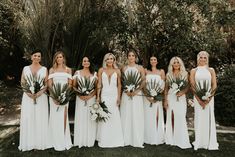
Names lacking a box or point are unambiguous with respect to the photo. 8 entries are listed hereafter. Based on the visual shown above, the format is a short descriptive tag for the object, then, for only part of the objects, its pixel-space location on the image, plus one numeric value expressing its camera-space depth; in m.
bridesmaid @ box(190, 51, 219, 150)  8.55
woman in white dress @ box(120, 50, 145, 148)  8.70
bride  8.64
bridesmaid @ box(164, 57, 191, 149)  8.70
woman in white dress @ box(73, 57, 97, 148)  8.66
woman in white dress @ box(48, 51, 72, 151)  8.41
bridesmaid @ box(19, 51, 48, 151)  8.31
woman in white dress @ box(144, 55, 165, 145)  8.81
